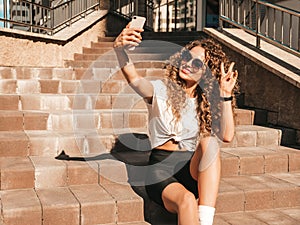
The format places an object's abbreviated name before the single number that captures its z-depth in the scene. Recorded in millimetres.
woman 2664
